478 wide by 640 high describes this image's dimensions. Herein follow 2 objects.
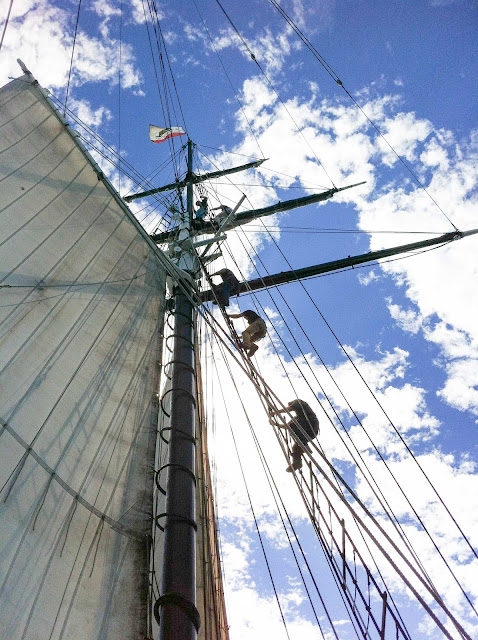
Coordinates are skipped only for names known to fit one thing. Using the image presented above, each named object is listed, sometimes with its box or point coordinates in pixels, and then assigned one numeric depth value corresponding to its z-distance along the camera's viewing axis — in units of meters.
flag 11.84
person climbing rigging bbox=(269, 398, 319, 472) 6.31
